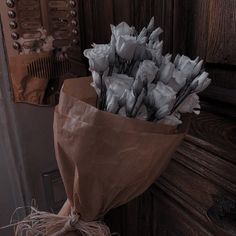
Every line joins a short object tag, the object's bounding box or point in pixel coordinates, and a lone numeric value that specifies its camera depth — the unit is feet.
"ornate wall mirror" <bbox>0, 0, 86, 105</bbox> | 3.14
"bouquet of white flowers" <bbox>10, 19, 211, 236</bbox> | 1.36
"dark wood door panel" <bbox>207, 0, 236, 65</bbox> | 1.65
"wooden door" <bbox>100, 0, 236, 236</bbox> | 1.53
